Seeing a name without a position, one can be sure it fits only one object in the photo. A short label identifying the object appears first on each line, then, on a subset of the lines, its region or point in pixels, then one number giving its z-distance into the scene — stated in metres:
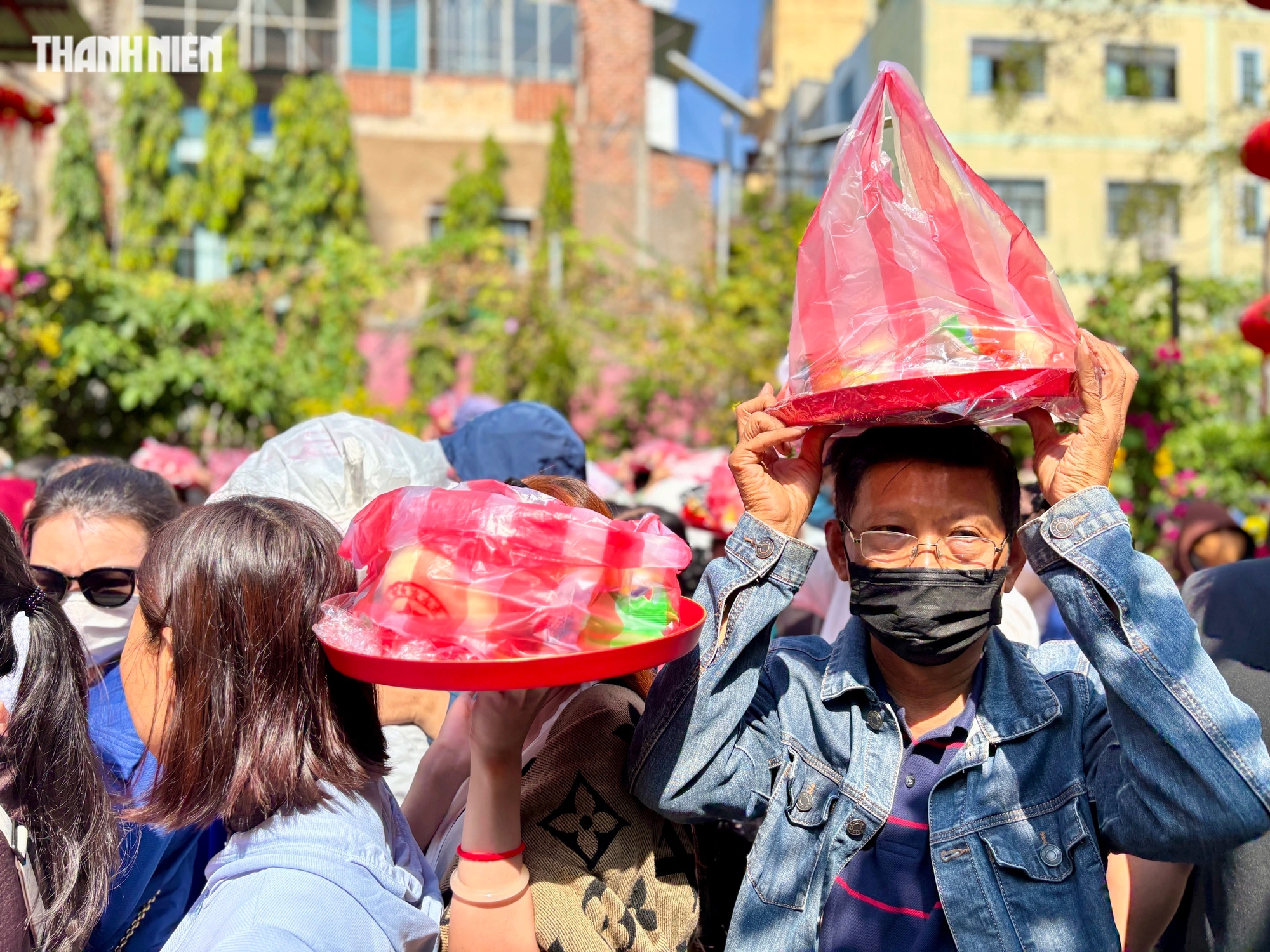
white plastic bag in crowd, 2.56
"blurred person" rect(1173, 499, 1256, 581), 4.75
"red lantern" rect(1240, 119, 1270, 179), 3.10
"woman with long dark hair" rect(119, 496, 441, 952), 1.58
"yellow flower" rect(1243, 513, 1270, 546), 7.09
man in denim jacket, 1.57
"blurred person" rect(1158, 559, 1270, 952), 1.95
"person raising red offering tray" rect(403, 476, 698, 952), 1.66
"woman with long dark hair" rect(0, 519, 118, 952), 1.60
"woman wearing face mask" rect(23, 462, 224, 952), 1.81
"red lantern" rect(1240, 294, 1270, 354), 3.56
